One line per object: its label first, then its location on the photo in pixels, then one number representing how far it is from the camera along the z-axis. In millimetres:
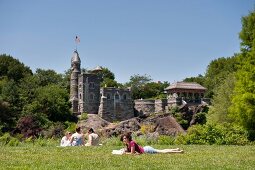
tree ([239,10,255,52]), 29502
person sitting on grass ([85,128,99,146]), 17547
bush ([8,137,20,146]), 20634
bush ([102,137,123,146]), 20281
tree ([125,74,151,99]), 88562
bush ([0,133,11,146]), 22077
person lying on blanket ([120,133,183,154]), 12797
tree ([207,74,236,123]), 36322
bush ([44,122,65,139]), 38656
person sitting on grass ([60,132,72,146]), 17658
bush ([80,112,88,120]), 60812
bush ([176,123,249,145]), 21609
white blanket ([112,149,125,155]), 12920
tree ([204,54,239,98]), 75312
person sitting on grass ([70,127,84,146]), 17484
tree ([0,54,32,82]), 72062
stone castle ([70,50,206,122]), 65312
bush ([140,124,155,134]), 48569
